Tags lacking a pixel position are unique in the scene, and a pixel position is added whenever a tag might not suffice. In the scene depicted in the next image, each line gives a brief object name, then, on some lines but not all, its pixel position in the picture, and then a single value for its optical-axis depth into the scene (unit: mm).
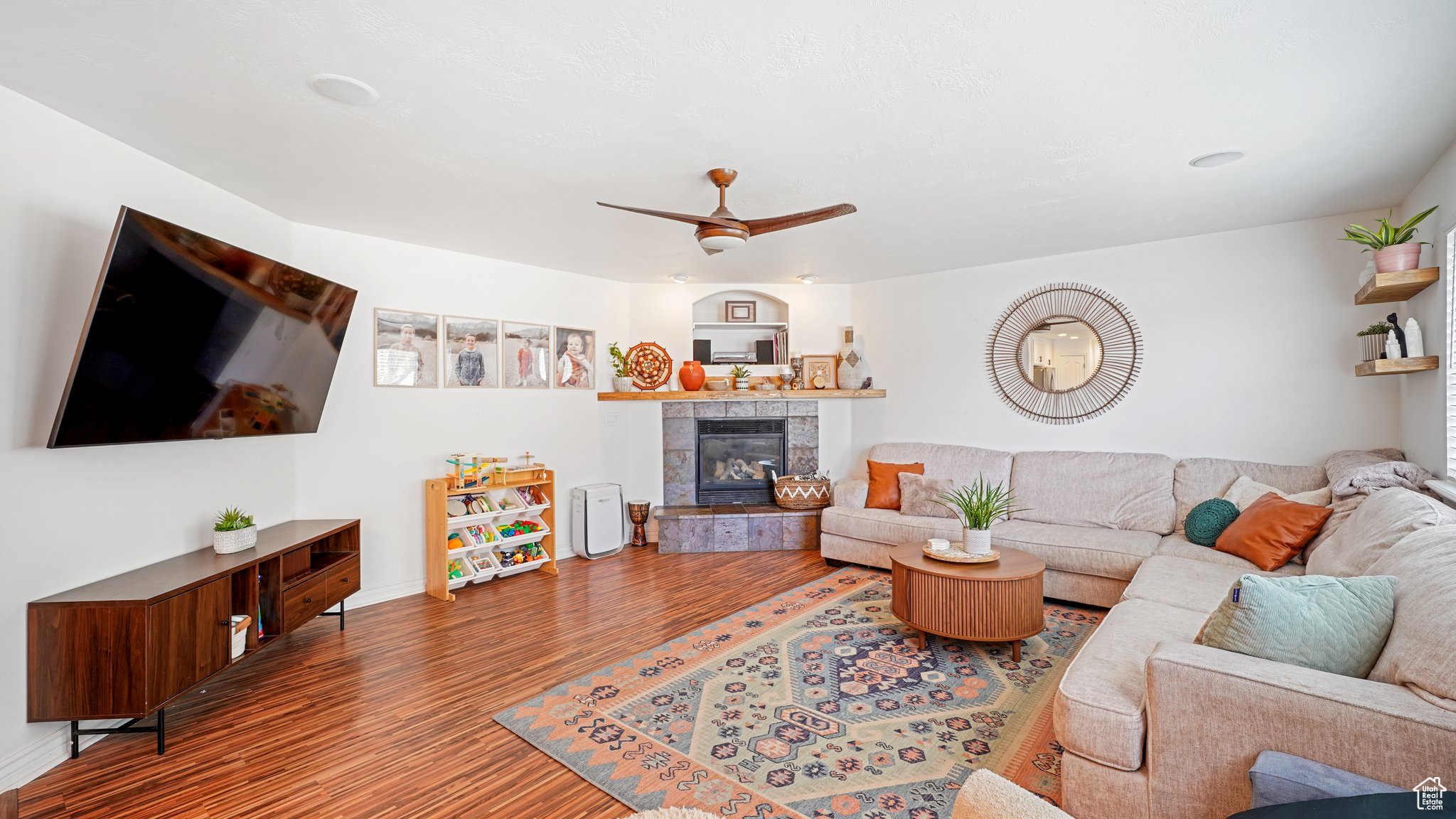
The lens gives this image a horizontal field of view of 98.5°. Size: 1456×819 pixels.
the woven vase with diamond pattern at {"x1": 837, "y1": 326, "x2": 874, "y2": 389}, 5859
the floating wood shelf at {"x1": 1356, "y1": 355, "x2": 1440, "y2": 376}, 2994
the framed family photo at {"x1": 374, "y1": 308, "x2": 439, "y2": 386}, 4234
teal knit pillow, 3717
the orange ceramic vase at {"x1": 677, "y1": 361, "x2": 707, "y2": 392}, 5711
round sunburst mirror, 4695
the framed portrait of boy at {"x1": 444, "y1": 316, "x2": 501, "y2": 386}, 4598
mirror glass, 4820
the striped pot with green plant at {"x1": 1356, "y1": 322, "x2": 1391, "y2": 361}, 3461
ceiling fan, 2774
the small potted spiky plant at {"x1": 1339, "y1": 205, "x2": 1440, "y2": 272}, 2943
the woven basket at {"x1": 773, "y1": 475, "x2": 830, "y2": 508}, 5625
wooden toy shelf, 4262
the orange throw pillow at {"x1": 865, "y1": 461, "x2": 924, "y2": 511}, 5074
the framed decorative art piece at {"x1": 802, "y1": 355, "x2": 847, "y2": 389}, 5965
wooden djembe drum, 5691
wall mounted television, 2285
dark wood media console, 2273
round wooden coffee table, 3086
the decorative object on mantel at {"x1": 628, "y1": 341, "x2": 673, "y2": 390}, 5699
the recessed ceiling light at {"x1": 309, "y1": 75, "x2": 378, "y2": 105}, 2148
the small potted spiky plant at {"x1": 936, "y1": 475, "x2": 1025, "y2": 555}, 3381
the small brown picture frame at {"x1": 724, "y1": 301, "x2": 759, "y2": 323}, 6180
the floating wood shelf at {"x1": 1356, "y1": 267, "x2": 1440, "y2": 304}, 2893
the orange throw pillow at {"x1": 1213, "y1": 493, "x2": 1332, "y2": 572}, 3205
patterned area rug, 2141
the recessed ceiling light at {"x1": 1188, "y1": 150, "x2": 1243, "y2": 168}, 2877
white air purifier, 5234
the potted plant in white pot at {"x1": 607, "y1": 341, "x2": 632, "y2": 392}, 5656
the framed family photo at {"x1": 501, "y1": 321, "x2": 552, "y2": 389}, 4926
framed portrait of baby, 5312
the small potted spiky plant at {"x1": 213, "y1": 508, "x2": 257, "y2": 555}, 2971
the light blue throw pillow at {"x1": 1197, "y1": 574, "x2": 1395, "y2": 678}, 1646
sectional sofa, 1395
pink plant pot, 2941
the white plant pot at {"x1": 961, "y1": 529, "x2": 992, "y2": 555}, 3377
